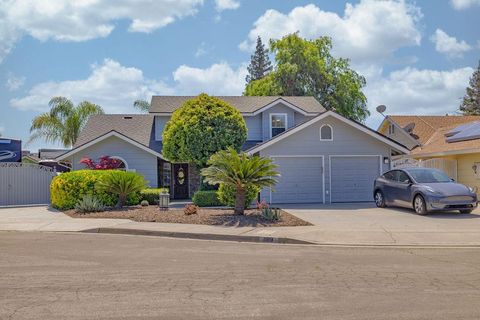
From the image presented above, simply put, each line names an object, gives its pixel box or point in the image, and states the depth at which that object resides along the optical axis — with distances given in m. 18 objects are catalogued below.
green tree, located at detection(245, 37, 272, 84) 70.94
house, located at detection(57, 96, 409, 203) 22.33
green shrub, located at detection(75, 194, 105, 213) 18.11
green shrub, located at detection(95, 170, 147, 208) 19.14
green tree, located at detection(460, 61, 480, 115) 60.59
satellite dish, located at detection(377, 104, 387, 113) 30.83
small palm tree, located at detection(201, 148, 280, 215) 15.73
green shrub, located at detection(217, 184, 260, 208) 17.73
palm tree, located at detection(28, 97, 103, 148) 36.56
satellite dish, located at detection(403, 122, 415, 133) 34.88
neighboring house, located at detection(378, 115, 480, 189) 22.58
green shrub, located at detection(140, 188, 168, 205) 21.58
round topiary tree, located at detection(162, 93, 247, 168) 22.00
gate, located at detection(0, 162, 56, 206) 23.42
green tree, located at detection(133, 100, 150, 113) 42.38
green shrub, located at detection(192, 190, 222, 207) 21.06
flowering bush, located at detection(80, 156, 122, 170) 22.72
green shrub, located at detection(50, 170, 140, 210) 19.69
